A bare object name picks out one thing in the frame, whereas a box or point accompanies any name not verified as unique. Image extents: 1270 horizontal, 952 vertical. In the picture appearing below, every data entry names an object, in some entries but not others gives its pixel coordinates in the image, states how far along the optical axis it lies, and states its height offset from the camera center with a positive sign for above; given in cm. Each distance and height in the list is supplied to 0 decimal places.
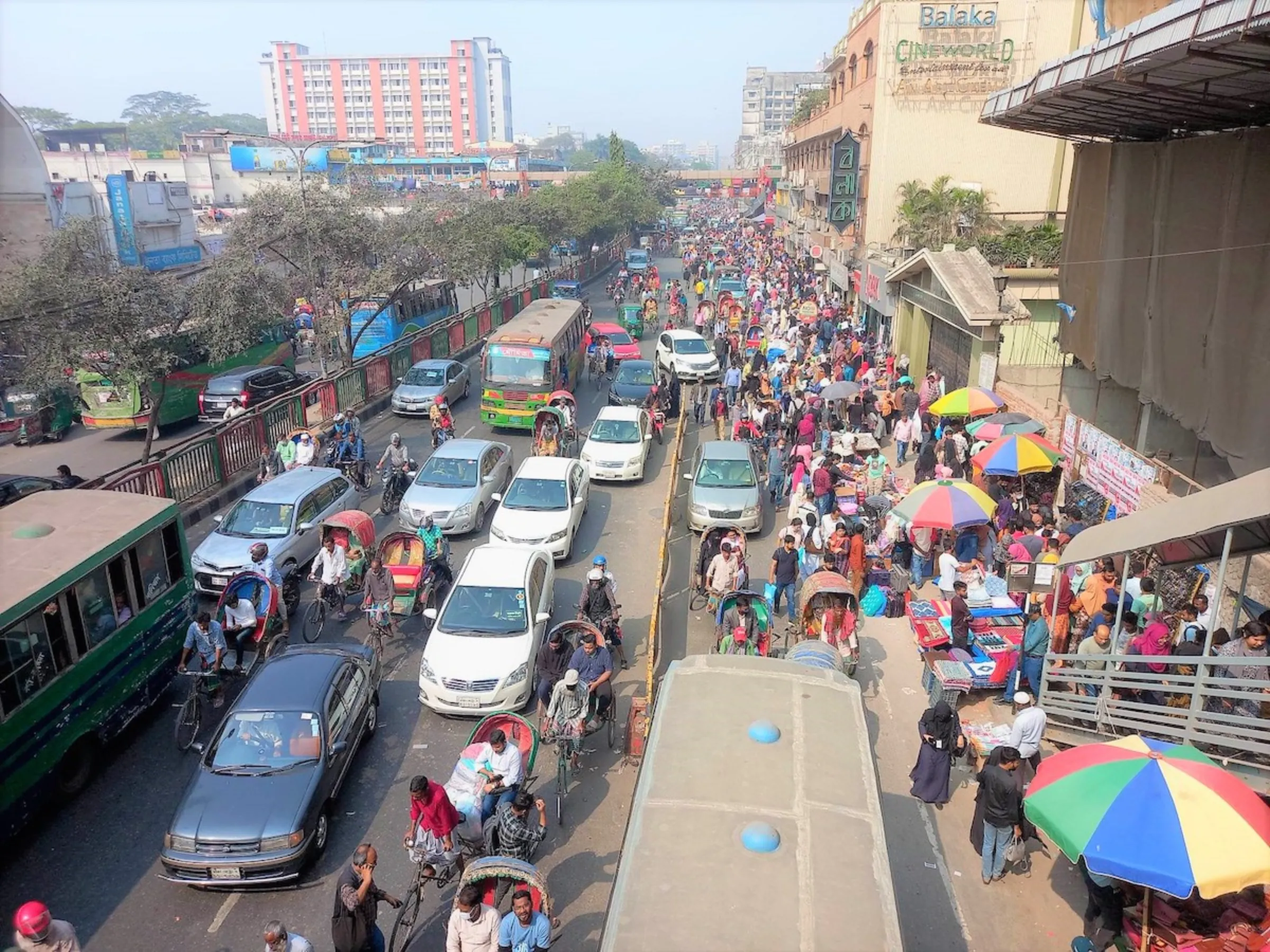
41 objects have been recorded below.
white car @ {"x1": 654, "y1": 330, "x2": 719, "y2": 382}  2828 -509
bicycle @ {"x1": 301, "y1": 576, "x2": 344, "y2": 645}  1288 -567
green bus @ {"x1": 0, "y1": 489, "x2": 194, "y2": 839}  855 -434
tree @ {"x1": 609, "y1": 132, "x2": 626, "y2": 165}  8200 +323
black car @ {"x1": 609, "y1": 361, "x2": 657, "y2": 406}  2517 -524
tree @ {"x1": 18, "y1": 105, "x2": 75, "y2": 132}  11719 +993
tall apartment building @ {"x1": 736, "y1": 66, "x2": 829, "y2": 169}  14362 +591
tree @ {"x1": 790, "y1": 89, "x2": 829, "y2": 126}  4875 +428
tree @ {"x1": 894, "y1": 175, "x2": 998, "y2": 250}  2820 -104
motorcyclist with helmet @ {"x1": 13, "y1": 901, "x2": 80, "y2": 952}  619 -481
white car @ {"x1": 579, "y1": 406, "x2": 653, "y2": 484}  1967 -539
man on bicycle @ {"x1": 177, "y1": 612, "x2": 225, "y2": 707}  1066 -501
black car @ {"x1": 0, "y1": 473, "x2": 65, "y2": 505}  1561 -485
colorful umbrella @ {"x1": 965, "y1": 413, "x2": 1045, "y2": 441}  1622 -419
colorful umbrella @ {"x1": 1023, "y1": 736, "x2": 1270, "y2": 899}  592 -416
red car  3111 -509
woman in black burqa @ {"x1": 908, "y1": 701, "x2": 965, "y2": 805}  896 -547
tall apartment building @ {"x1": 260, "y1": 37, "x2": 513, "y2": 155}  16575 +1690
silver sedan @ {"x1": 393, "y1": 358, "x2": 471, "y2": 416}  2516 -524
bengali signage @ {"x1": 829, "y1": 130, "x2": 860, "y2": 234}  3519 +11
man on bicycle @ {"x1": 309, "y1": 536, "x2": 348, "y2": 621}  1316 -519
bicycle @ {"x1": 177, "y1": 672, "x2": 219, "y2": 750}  1030 -565
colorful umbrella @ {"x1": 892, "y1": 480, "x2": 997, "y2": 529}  1293 -445
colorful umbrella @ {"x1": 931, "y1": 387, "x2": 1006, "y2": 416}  1766 -412
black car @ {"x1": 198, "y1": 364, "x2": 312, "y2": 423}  2388 -497
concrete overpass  11169 +147
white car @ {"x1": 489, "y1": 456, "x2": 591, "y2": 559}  1534 -530
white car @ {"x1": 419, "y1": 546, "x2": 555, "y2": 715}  1072 -524
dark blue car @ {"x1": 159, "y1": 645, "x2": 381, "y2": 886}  797 -523
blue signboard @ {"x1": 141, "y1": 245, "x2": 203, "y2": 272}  5350 -360
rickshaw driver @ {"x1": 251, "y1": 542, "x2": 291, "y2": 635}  1211 -490
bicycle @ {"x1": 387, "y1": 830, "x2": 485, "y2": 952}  764 -576
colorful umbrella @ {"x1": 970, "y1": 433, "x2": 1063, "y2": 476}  1477 -430
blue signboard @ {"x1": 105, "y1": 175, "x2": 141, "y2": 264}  5322 -91
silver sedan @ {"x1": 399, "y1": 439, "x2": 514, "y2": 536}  1634 -528
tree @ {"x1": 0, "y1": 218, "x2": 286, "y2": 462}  1839 -235
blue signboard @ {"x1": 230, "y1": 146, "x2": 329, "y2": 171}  9306 +352
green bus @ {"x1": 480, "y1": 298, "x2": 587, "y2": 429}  2327 -454
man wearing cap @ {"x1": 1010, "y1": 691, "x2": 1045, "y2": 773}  869 -502
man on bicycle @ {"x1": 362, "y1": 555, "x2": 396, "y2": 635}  1248 -526
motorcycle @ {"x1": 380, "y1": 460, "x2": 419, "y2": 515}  1808 -559
